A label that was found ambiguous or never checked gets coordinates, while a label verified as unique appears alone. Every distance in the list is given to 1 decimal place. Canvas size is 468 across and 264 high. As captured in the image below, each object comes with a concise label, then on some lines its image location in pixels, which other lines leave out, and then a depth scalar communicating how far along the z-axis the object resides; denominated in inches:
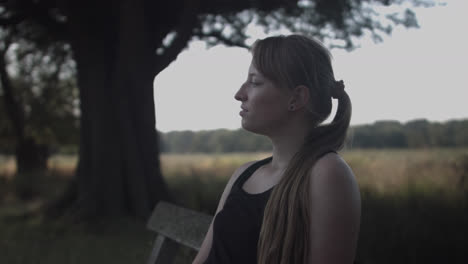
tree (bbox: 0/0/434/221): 261.7
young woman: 50.7
